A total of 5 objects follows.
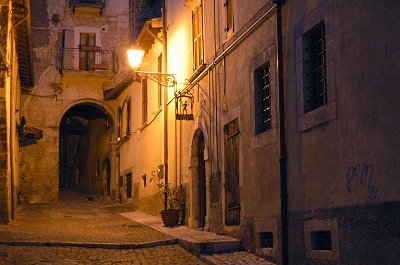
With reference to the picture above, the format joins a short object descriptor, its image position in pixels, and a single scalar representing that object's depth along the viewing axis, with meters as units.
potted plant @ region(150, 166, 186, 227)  14.02
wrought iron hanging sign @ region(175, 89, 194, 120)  13.62
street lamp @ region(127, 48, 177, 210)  13.94
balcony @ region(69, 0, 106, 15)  24.27
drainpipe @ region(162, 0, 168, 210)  15.95
